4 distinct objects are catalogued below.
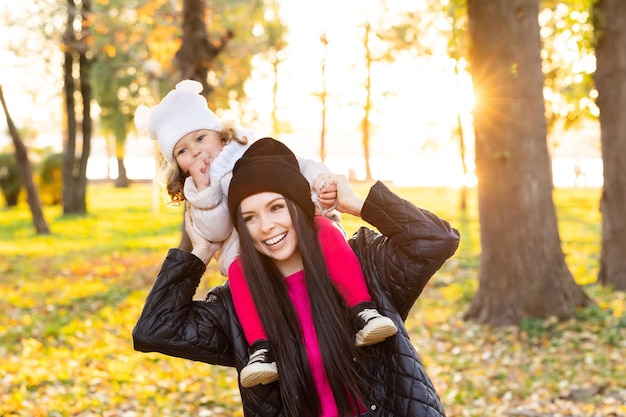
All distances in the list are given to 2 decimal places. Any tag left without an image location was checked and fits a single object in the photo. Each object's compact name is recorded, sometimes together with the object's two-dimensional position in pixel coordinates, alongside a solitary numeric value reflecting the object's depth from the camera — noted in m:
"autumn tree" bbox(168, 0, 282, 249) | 10.65
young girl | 2.55
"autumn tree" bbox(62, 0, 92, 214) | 21.70
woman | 2.58
